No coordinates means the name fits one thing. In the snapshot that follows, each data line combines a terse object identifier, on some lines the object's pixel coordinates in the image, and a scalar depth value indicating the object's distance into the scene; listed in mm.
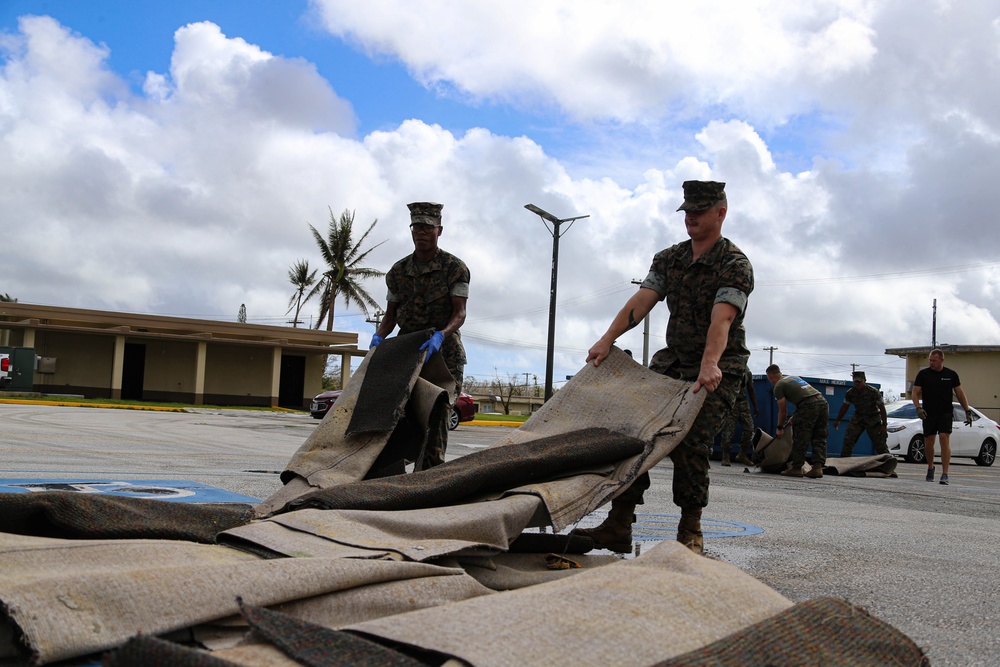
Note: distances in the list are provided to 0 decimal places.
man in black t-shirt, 11688
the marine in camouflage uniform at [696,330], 4277
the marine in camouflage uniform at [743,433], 13906
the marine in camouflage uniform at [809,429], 12156
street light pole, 25312
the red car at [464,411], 20188
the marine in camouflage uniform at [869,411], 15016
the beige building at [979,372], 40719
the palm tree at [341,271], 46344
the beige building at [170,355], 34375
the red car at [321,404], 22125
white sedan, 18453
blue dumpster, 16719
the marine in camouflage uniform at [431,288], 5770
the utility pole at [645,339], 31234
